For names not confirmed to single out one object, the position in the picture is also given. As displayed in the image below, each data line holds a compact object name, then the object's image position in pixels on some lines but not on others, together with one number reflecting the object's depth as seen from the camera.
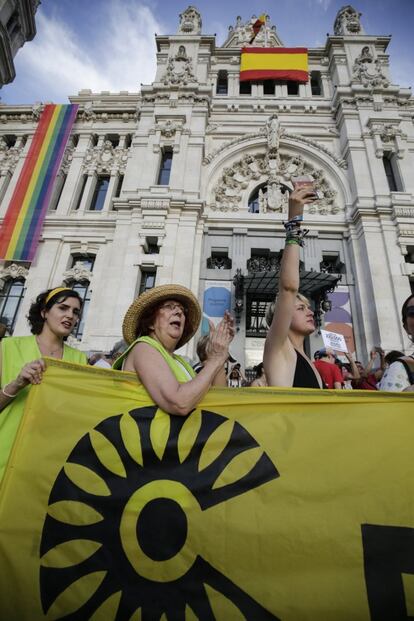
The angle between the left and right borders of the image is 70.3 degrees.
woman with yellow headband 1.96
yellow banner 1.43
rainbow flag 14.17
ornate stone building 12.41
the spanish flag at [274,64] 17.70
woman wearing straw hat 1.67
